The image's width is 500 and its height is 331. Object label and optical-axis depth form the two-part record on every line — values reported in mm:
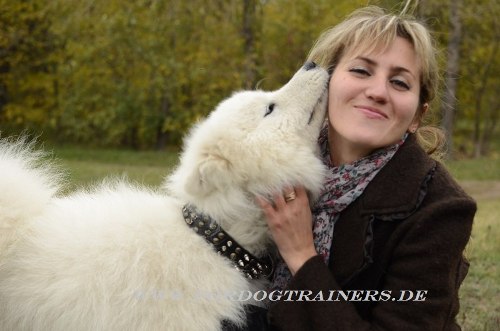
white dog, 2111
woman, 2047
